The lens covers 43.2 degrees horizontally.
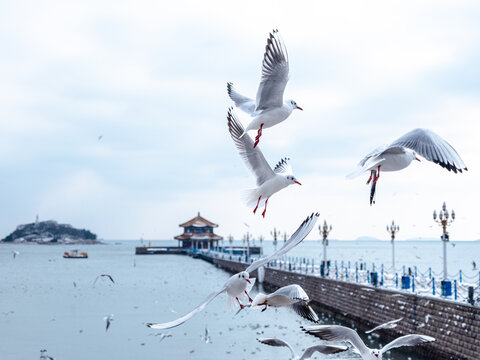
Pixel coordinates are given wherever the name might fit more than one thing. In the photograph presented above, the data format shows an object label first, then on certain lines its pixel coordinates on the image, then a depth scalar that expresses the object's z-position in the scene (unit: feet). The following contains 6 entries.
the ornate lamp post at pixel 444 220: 73.20
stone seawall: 52.21
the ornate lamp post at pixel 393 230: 118.24
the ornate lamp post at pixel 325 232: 115.44
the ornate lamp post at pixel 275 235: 172.51
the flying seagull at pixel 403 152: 12.44
